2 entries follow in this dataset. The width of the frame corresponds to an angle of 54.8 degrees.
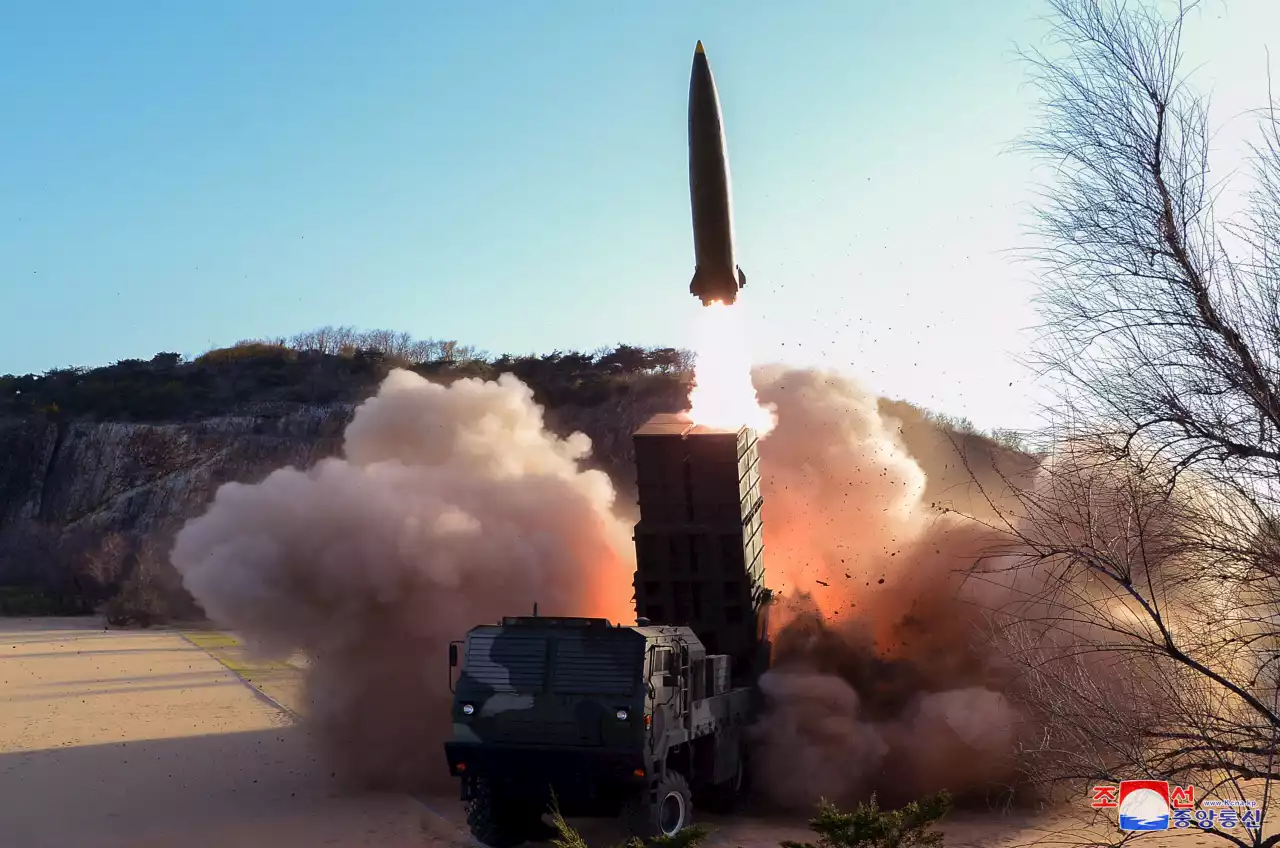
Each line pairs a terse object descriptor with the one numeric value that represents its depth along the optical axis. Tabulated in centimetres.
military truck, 1181
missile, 1741
